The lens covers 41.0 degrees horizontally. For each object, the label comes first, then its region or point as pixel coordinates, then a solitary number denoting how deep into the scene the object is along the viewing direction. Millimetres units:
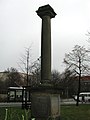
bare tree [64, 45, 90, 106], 19198
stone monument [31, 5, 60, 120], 5159
